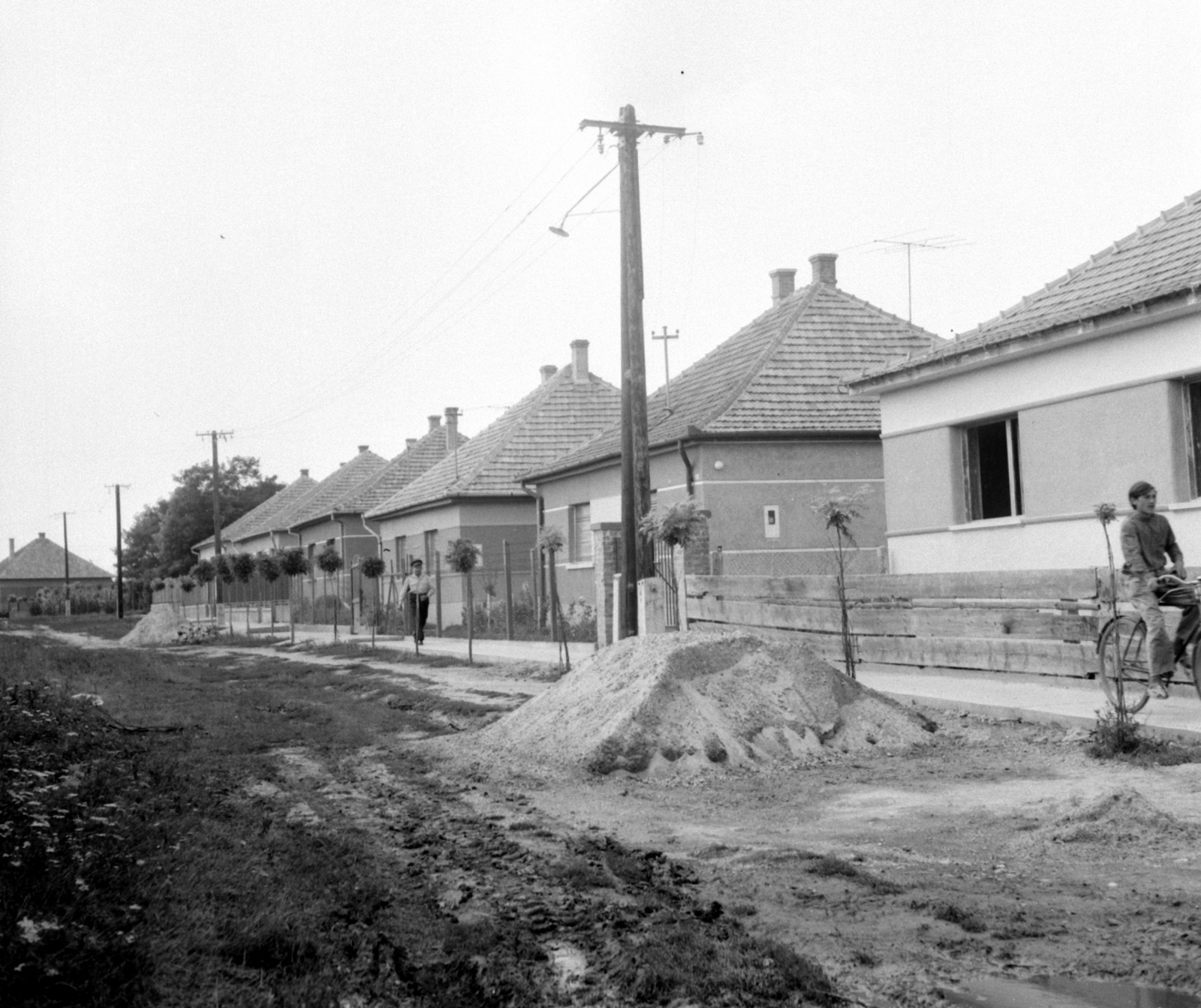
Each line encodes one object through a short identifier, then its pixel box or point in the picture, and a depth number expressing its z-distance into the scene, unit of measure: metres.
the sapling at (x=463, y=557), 29.45
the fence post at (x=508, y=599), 27.03
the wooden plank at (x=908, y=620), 13.57
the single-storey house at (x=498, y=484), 37.28
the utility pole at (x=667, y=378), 29.39
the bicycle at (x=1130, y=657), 10.33
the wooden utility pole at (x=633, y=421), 19.12
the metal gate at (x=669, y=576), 19.45
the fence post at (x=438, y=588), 30.50
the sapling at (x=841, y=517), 13.88
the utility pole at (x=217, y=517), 65.69
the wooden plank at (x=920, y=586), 13.38
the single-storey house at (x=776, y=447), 25.38
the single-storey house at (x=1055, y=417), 15.19
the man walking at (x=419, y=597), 27.53
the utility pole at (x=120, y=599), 78.19
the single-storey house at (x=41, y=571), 135.50
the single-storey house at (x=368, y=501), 51.66
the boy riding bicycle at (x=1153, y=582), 10.53
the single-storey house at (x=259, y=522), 73.50
